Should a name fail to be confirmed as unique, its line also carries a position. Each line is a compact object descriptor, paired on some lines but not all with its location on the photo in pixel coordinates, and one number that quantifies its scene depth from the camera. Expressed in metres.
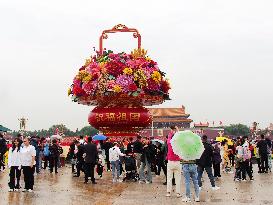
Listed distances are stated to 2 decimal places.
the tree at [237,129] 126.94
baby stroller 17.34
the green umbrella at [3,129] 33.62
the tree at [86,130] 143.75
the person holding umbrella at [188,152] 11.51
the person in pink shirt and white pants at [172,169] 12.56
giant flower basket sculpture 24.66
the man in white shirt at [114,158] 16.98
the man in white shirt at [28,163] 13.50
